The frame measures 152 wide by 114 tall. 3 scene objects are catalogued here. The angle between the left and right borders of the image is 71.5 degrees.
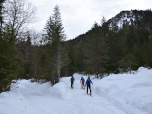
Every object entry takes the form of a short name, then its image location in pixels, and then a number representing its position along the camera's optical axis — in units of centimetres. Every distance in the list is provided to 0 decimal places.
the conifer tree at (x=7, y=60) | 928
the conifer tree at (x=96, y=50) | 2453
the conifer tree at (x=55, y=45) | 1844
